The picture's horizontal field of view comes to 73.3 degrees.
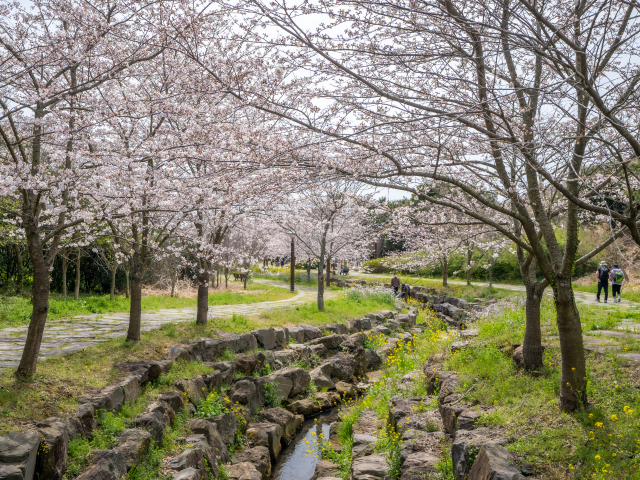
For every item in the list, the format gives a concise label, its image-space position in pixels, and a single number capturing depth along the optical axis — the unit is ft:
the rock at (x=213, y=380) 24.90
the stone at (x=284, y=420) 24.84
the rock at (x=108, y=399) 17.07
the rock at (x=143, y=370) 20.99
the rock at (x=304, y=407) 28.04
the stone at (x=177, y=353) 24.99
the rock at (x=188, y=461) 16.88
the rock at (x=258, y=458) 20.58
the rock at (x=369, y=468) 17.57
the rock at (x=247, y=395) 24.90
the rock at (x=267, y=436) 22.65
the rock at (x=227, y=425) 21.49
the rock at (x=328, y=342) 37.83
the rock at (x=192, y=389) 22.40
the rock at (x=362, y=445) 20.35
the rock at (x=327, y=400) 29.55
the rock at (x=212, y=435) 19.95
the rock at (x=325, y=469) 20.46
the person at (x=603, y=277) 45.72
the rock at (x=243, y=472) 18.89
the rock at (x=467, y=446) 14.60
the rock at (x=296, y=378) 29.50
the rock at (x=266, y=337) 33.24
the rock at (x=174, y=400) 20.59
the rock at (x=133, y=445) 15.65
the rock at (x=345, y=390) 31.15
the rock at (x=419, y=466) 15.97
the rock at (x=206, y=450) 18.40
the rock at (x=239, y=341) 30.14
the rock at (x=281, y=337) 35.29
